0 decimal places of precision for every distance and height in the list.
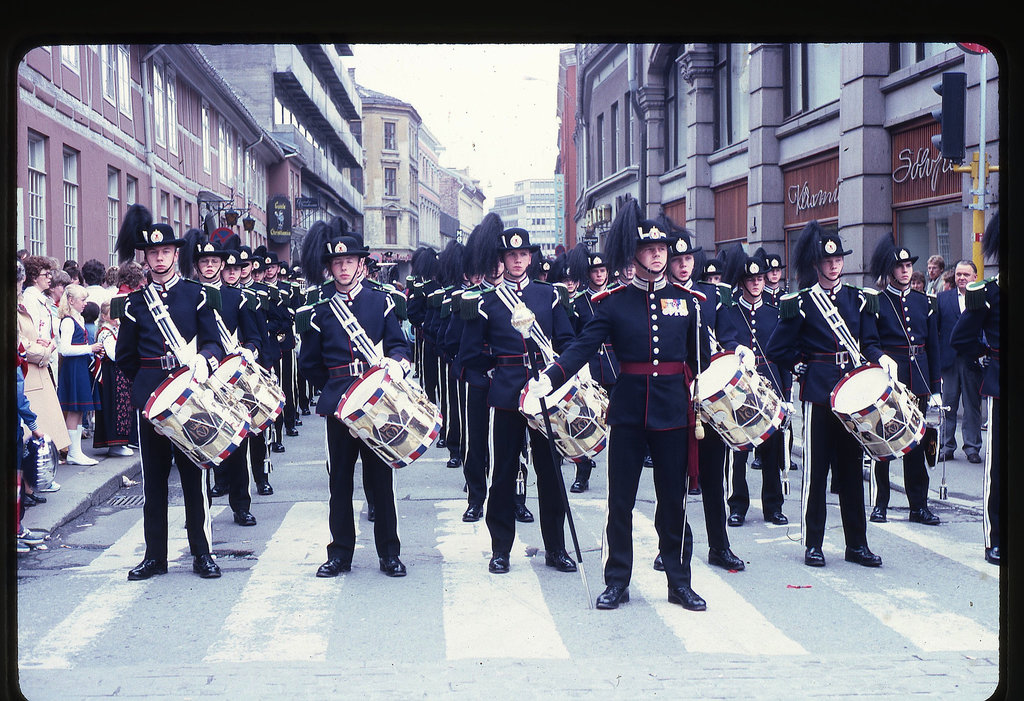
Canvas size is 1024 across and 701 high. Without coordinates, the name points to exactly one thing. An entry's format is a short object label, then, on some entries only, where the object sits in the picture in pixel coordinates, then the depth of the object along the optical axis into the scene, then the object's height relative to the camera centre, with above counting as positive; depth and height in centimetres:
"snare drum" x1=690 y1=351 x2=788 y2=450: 741 -58
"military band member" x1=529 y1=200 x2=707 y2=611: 708 -42
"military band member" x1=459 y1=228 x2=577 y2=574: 802 -44
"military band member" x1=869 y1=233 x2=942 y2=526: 941 -28
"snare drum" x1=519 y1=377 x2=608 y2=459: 760 -68
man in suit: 1195 -73
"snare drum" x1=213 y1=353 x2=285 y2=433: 870 -56
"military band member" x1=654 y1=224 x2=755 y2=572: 784 -97
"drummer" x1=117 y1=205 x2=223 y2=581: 780 -28
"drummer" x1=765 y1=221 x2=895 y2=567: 809 -36
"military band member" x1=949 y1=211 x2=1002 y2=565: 781 -19
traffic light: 1102 +185
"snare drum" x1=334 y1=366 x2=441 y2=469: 746 -65
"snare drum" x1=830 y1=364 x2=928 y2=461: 780 -67
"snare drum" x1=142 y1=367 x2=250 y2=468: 730 -63
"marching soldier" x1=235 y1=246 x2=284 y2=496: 1125 -27
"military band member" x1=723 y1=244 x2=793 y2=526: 964 -51
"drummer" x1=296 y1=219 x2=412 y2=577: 793 -37
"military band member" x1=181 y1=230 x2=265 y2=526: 946 -13
